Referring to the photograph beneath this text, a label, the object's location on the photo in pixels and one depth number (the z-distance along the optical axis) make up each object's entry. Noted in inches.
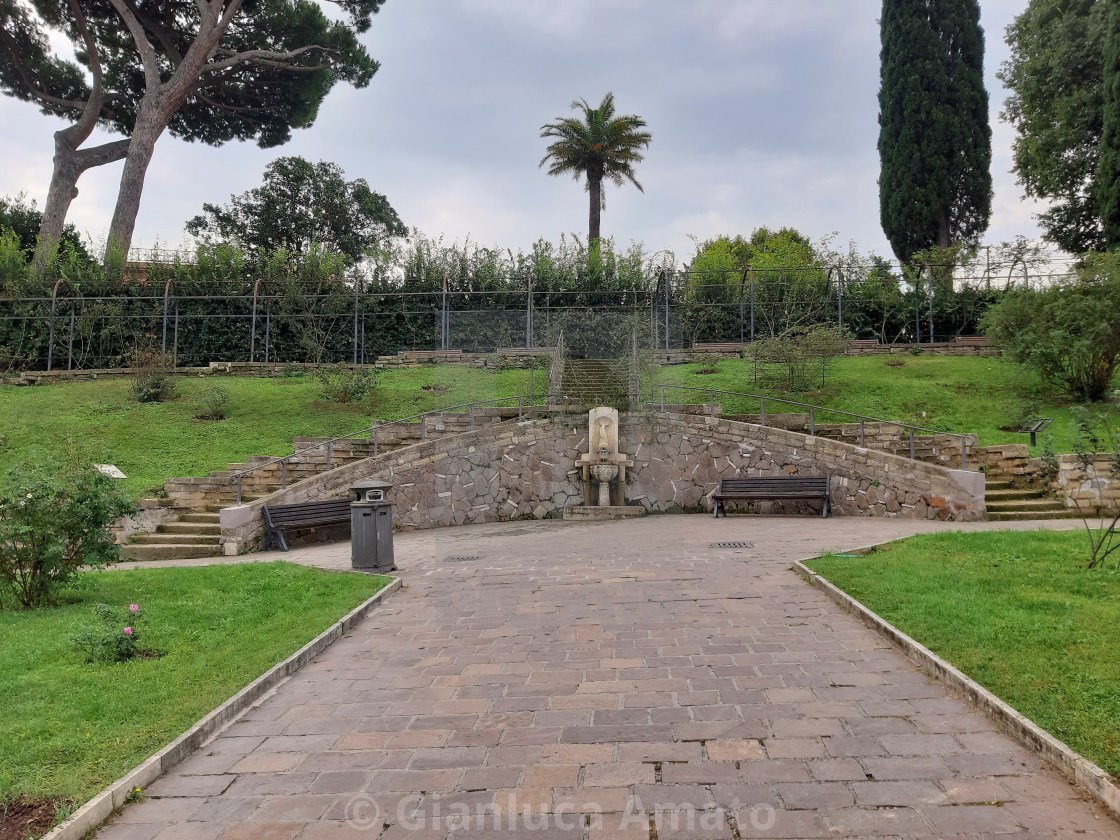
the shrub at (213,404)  727.7
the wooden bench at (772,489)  565.0
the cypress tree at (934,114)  1204.5
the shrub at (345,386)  756.6
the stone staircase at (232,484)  471.2
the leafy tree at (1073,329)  625.6
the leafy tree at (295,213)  1603.1
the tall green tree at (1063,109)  973.8
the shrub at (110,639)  219.3
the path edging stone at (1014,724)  127.1
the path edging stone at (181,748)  128.5
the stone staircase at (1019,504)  480.7
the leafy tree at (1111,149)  860.0
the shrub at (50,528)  289.9
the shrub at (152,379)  792.3
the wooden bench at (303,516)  493.7
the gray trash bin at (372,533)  388.5
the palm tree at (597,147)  1392.7
